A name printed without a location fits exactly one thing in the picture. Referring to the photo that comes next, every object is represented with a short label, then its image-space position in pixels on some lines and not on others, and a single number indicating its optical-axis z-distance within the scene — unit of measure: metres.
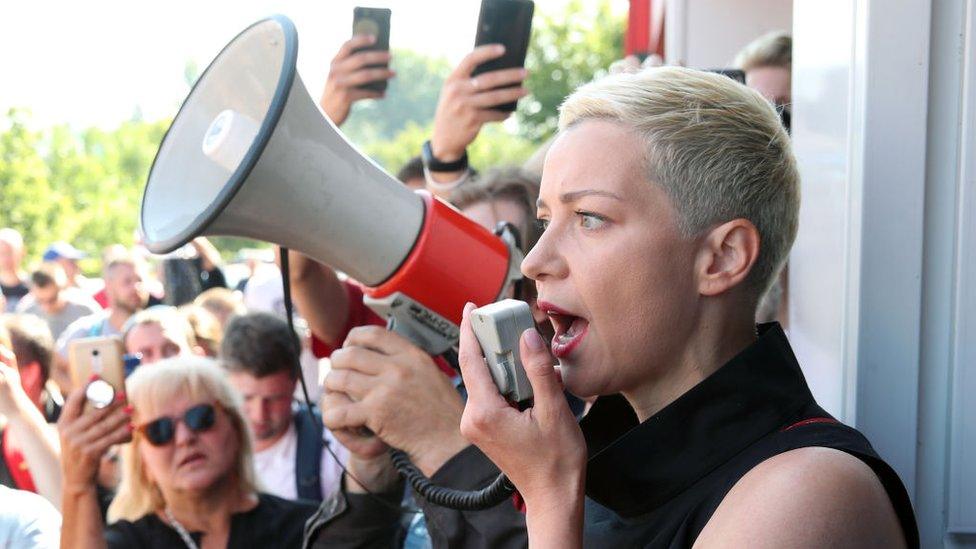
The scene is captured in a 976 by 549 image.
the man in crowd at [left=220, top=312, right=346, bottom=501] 3.92
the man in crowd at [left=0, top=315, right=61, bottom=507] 3.64
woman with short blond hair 1.37
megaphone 1.93
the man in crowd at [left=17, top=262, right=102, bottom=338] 8.46
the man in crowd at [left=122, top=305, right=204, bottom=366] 4.97
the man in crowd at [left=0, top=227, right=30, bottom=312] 9.73
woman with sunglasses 3.20
